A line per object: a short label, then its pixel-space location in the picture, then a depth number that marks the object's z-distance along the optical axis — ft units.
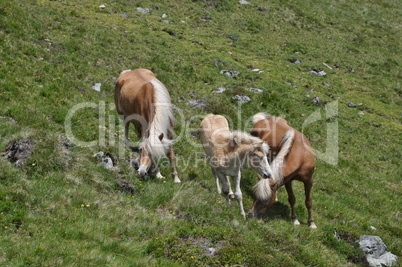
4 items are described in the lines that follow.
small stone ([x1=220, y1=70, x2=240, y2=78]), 81.88
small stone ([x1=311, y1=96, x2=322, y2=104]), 79.00
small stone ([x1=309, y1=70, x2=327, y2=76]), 99.61
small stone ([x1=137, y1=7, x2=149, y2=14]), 116.29
